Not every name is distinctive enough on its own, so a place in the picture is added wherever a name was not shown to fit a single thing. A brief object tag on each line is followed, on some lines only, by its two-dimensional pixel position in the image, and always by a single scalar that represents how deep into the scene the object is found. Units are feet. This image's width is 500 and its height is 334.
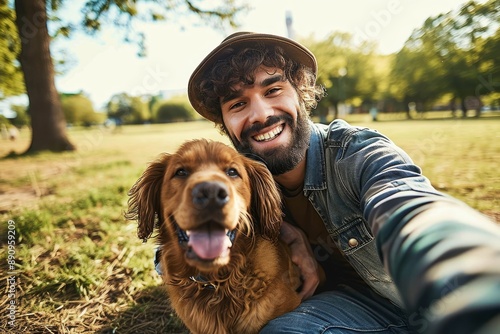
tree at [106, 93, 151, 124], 137.26
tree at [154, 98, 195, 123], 251.33
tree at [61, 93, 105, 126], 157.17
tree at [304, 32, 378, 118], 135.44
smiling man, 2.45
